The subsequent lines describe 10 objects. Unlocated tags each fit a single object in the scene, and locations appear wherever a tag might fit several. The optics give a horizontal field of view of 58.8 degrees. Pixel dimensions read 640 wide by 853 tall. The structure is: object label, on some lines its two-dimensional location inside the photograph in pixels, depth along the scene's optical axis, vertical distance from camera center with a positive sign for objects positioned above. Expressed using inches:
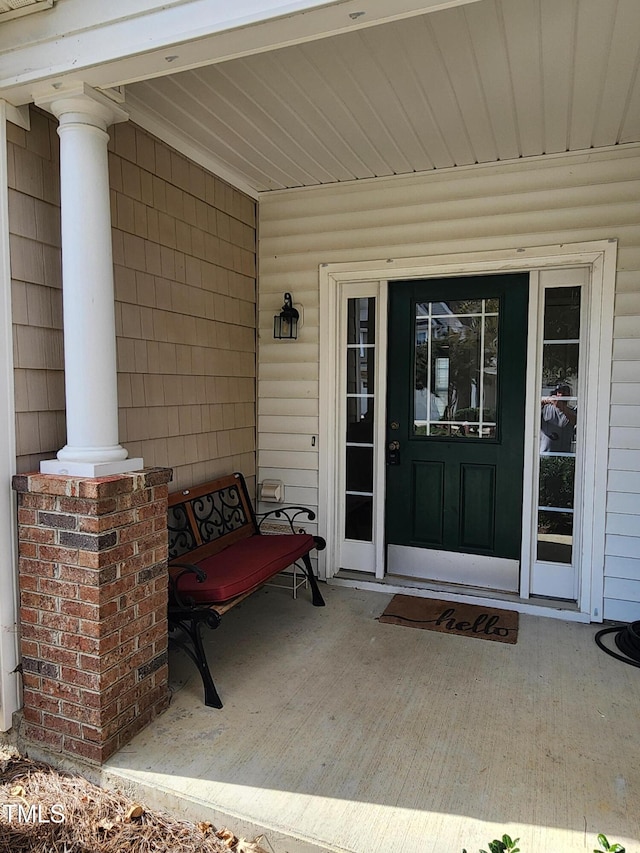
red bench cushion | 100.1 -35.6
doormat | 123.8 -52.7
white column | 83.5 +15.6
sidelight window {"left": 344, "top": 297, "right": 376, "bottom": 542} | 151.2 -7.3
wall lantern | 151.3 +17.4
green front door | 139.3 -10.0
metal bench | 99.3 -35.5
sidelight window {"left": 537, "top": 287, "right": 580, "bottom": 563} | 133.0 -7.9
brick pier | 80.1 -32.6
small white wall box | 155.9 -28.6
